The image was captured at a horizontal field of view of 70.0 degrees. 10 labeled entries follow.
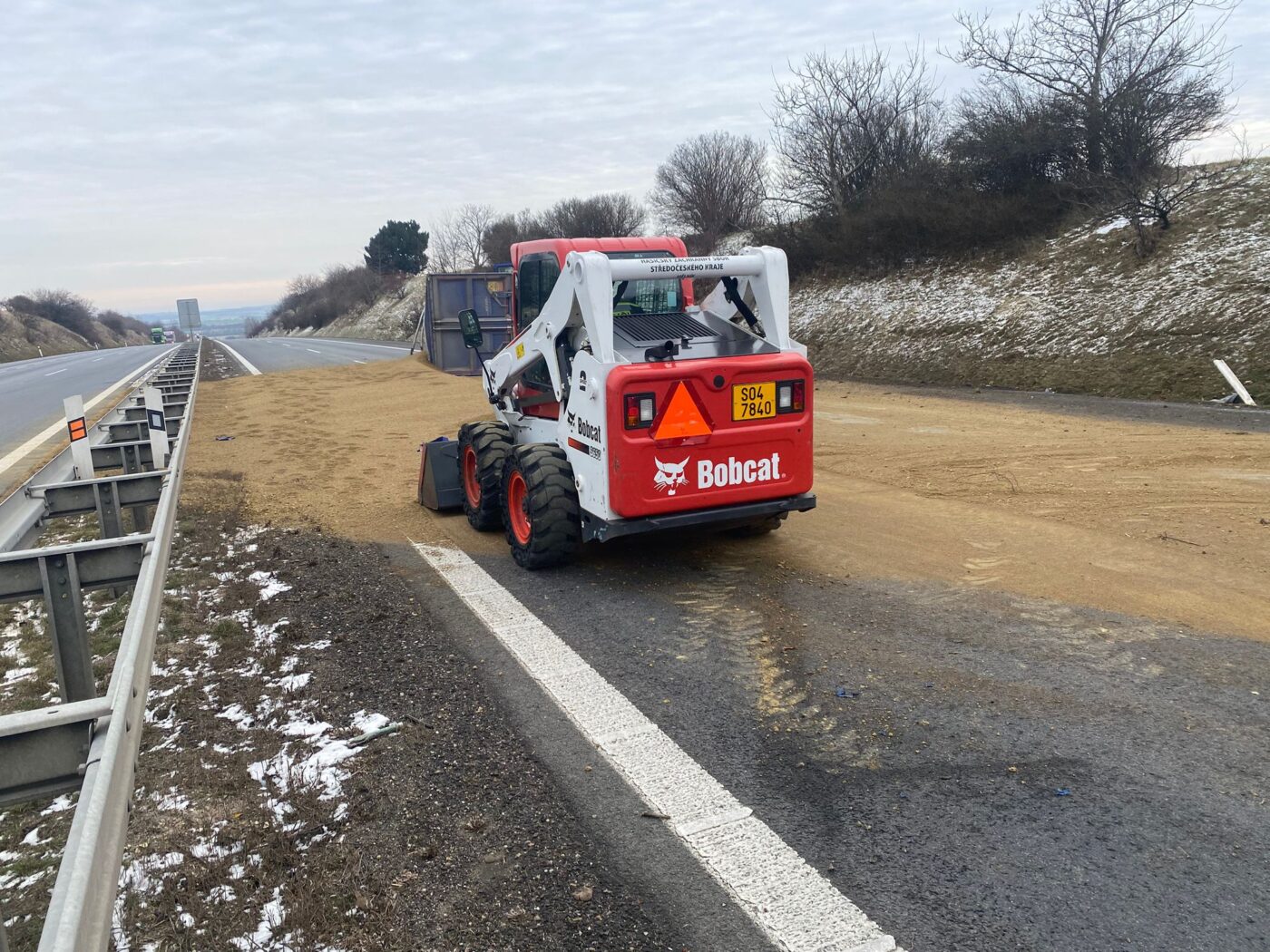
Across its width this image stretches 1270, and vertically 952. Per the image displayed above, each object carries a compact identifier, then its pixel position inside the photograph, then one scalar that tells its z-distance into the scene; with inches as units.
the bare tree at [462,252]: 2699.3
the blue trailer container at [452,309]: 687.7
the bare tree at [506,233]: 2154.3
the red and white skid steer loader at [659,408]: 239.1
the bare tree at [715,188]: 1529.3
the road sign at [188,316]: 3516.2
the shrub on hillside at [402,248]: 3061.0
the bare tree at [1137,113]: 790.5
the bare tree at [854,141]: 1173.1
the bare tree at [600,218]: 1803.6
